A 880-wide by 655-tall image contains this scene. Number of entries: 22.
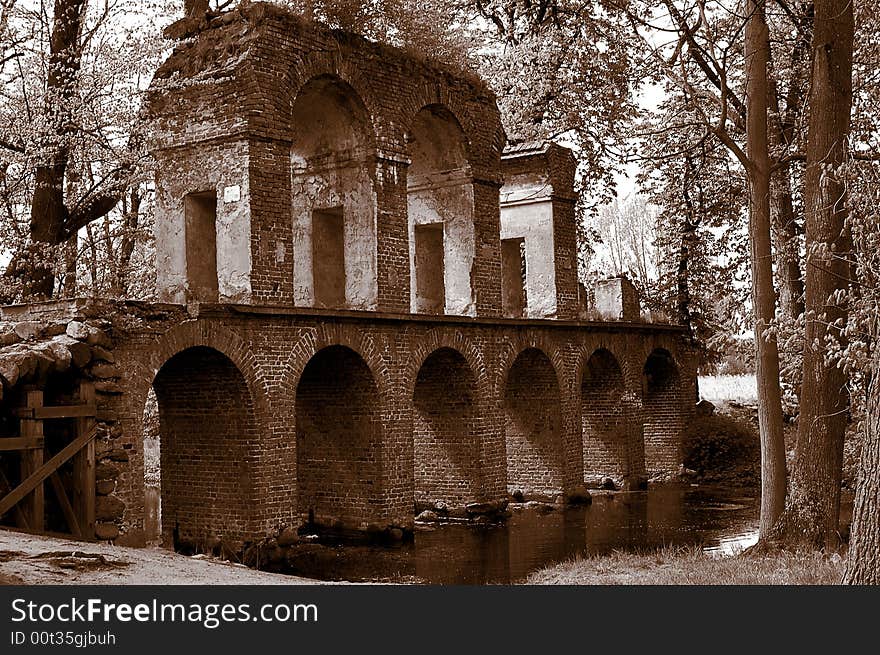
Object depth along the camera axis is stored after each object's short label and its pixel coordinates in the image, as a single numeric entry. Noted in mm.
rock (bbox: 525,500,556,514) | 19656
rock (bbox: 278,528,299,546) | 14688
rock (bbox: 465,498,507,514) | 18641
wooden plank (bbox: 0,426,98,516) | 10862
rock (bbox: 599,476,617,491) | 22938
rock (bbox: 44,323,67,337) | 12164
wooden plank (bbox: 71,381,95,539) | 12070
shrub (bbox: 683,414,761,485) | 23216
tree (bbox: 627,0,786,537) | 12039
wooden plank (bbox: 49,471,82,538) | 11727
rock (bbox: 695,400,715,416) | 25875
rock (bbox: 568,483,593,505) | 20672
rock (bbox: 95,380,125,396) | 12430
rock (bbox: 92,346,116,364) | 12445
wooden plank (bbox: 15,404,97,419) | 11250
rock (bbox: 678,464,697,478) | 24016
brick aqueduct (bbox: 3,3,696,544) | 14438
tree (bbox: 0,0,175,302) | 18000
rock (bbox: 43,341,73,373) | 11648
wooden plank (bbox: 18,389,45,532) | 11219
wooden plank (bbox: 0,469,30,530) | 11125
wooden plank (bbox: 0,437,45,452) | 10961
